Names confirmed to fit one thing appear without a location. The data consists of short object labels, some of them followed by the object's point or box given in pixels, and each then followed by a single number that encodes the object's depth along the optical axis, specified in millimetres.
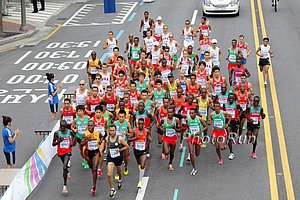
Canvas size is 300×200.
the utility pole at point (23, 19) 39406
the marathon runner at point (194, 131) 21406
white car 40469
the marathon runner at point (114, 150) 20188
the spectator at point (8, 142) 21359
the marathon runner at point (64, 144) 20562
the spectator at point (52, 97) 25875
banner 19311
